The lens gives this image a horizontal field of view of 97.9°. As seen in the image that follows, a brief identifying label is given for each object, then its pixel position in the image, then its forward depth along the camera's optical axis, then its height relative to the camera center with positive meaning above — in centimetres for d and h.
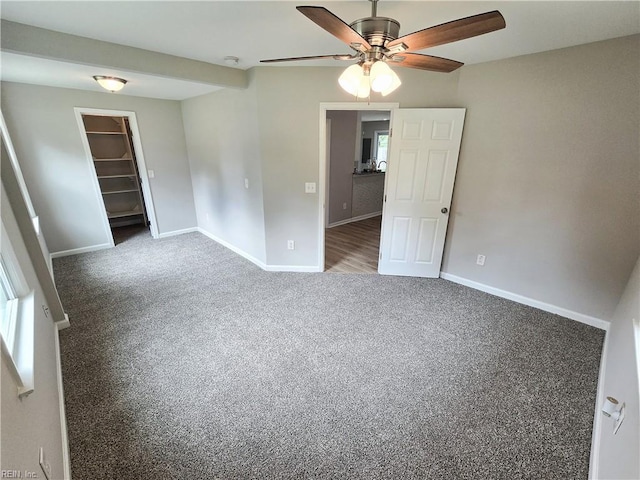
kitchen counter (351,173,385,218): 584 -90
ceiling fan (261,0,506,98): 115 +50
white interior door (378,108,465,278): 293 -41
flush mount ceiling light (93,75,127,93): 299 +69
